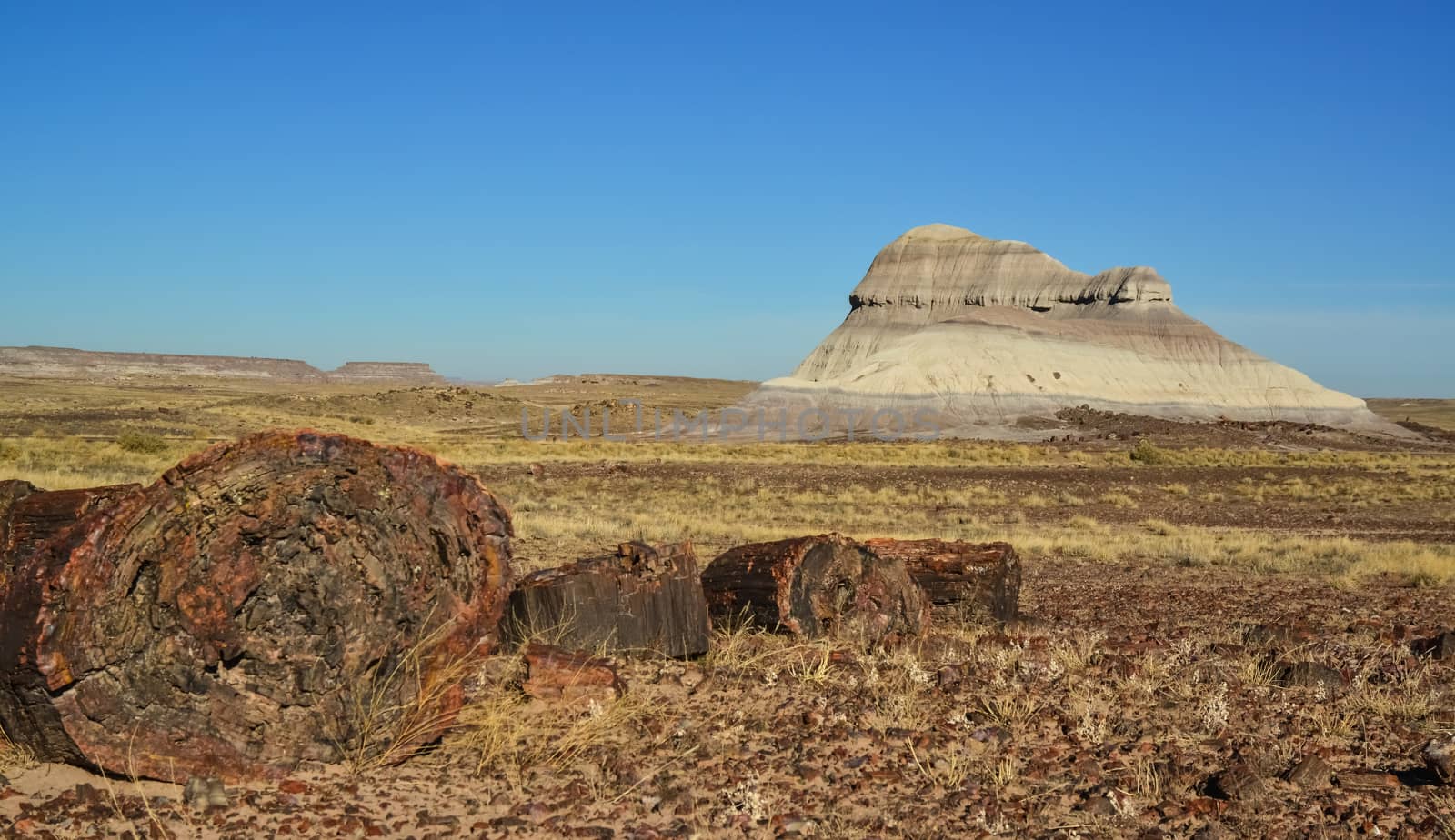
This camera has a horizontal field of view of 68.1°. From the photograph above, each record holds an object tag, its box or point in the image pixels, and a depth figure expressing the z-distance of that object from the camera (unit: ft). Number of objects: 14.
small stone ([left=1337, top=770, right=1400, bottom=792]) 15.31
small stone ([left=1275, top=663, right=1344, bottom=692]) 20.39
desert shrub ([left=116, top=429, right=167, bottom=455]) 101.71
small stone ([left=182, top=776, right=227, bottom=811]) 13.35
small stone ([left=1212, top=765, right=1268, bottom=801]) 14.61
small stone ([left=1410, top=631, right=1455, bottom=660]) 23.53
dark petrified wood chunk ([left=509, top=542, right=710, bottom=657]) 21.03
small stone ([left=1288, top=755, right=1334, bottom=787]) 15.31
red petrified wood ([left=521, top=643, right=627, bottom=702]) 18.03
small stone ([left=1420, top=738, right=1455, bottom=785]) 15.25
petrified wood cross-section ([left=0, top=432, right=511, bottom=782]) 13.67
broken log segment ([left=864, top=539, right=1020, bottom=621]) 27.02
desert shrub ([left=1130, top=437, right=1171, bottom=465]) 130.62
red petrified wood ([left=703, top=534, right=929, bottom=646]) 23.34
